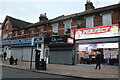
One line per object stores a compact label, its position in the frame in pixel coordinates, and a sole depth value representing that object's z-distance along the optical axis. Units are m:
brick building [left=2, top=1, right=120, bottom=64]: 14.94
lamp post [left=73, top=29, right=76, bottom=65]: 16.62
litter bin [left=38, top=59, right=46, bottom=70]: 12.38
